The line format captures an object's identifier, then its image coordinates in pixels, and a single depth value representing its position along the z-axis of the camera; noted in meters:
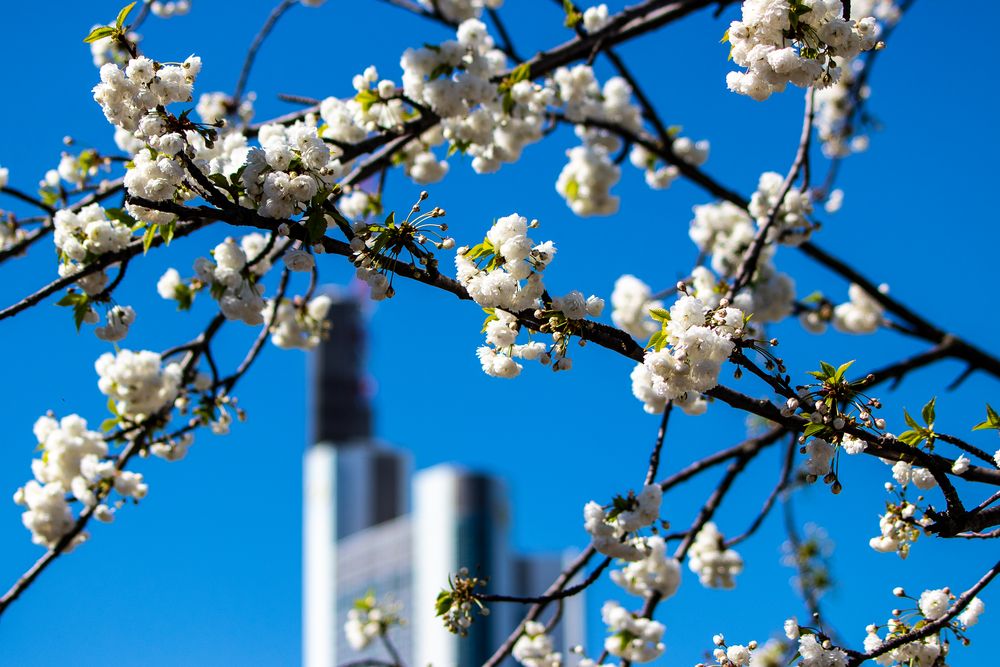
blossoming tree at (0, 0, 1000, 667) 2.72
